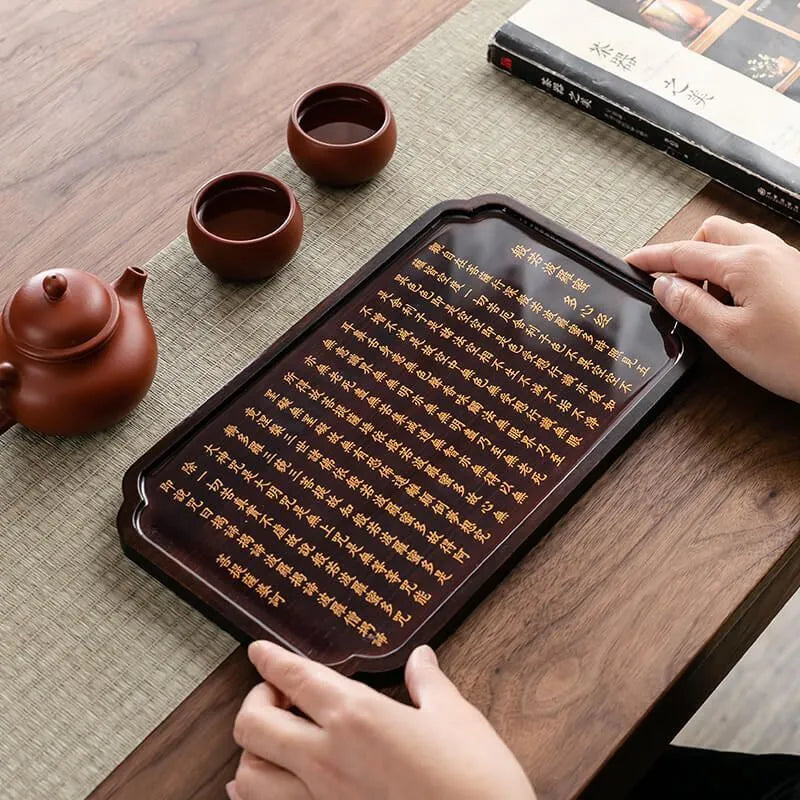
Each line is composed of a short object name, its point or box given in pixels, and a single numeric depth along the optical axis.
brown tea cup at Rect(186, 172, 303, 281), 1.04
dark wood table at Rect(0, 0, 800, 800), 0.84
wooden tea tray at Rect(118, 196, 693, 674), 0.87
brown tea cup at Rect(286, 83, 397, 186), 1.12
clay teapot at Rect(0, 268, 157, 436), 0.88
